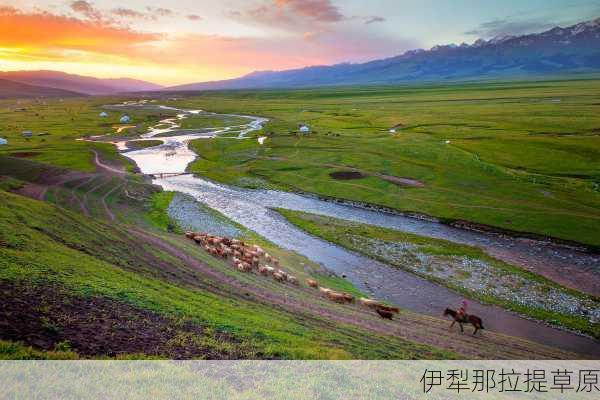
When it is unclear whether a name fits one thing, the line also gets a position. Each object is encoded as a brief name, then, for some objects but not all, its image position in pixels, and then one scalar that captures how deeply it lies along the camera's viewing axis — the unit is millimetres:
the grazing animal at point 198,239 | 47666
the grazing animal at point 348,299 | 36469
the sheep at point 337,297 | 36312
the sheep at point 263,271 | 40744
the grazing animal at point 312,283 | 40303
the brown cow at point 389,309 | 34431
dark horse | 32250
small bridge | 95250
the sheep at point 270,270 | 40969
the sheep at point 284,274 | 40444
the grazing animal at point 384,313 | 33250
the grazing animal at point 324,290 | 37681
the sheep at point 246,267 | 40375
